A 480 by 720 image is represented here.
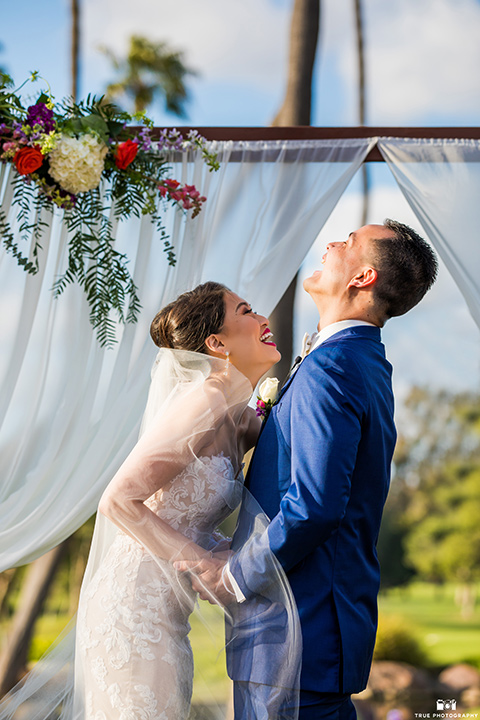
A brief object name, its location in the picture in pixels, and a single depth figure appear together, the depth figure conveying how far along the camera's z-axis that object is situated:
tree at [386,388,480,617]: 19.59
